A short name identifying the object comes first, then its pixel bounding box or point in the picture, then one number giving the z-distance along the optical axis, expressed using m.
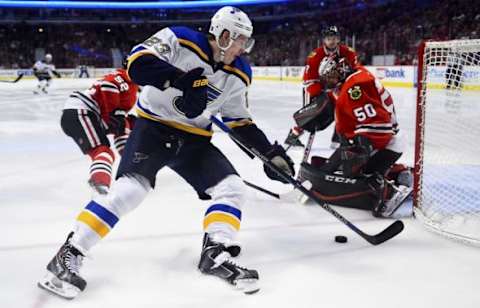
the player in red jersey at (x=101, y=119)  2.53
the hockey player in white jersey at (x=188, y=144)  1.57
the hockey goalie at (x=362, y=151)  2.40
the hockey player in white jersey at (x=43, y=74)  11.84
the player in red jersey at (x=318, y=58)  3.41
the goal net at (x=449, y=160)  2.17
